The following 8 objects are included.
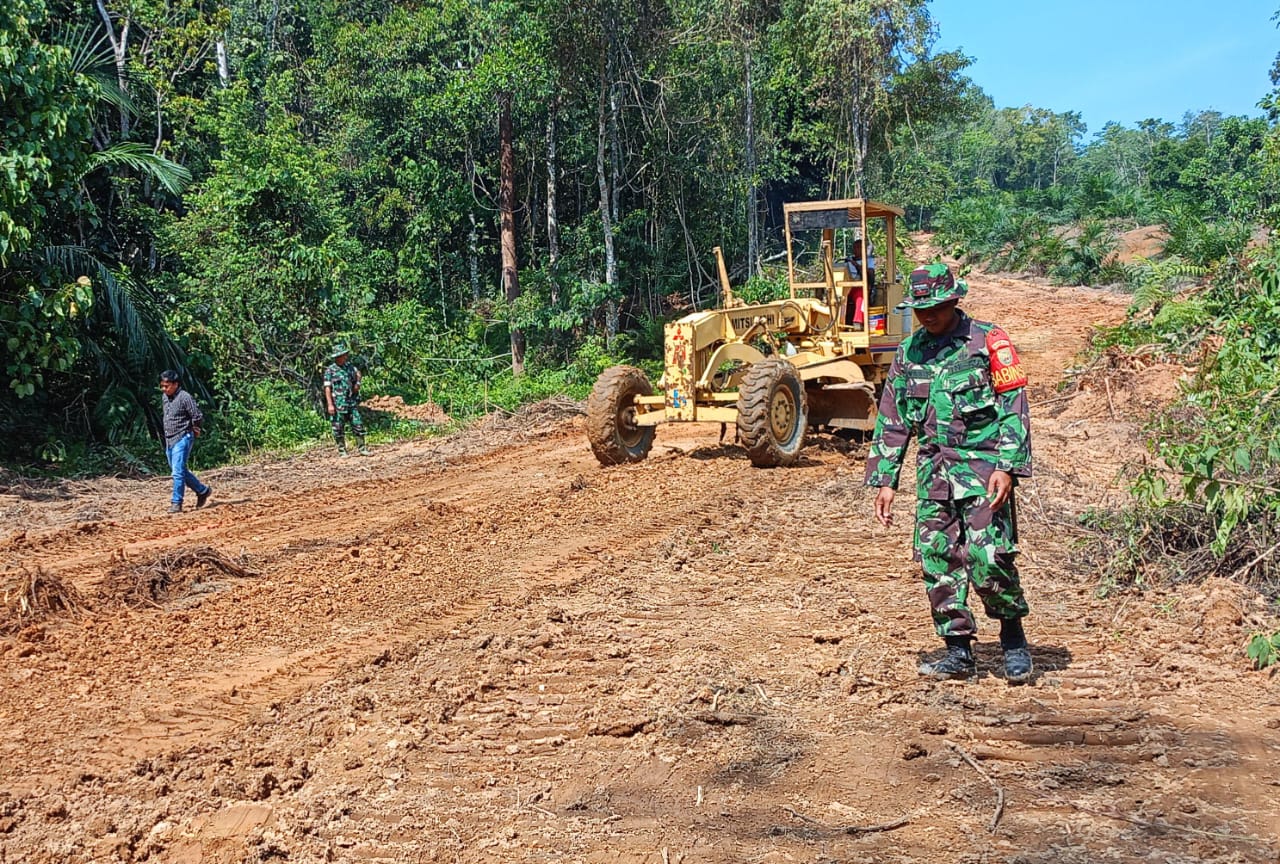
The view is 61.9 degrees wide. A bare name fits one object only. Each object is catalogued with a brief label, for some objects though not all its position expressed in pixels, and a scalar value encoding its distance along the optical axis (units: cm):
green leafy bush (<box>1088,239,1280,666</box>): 586
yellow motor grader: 1120
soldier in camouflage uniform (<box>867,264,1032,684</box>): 490
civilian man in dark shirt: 1125
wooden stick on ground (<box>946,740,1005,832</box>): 377
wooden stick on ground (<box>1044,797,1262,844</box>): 358
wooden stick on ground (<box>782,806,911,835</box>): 377
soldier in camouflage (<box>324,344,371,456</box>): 1508
